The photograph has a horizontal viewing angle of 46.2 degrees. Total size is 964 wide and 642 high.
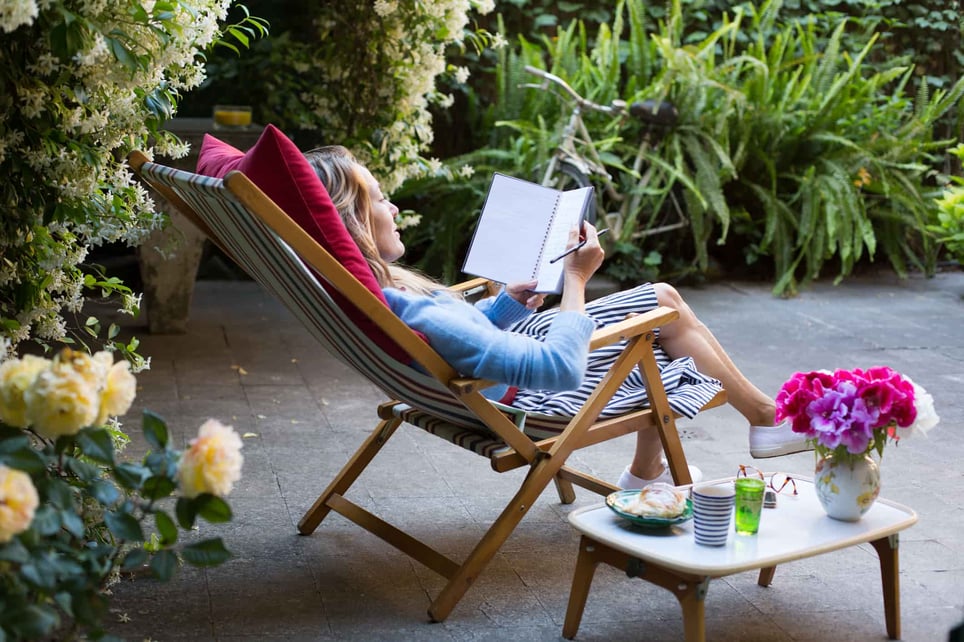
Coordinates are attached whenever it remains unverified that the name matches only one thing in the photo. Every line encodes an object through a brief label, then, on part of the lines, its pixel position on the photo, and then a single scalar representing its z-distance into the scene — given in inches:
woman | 92.4
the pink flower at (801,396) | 87.5
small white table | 80.7
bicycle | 219.5
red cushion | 90.1
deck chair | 87.6
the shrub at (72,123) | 82.9
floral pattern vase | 87.6
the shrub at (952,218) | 225.9
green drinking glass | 85.1
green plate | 85.4
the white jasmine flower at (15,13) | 70.6
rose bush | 61.1
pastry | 85.9
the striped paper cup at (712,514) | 82.7
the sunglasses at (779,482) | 95.5
